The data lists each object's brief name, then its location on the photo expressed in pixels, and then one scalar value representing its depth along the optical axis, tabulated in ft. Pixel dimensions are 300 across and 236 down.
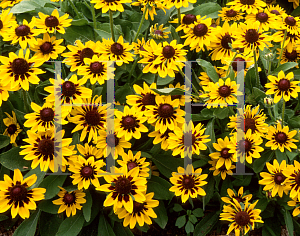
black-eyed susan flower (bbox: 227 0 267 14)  5.48
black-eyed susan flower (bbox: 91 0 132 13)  4.52
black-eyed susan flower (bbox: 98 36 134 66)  4.53
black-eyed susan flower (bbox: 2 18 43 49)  4.75
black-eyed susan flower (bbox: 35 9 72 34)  5.03
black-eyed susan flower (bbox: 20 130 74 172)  3.95
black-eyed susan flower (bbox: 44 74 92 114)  4.03
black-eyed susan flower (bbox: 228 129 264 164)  4.09
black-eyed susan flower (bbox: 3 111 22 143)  4.89
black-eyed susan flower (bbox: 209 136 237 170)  4.27
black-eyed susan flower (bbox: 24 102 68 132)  3.98
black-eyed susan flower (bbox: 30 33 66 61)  4.94
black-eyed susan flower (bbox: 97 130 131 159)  4.17
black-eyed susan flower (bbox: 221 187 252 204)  4.33
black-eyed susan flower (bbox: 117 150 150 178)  4.00
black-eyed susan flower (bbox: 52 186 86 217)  4.32
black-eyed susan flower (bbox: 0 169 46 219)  3.81
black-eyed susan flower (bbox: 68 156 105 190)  4.00
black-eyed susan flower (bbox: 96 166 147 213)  3.67
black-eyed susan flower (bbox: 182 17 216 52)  5.10
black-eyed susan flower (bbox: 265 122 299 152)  4.26
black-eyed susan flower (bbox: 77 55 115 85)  4.24
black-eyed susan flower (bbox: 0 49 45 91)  4.05
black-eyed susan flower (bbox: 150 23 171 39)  5.14
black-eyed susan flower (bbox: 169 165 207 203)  4.15
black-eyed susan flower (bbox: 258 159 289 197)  4.08
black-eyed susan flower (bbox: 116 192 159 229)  4.10
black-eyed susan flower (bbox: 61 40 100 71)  4.56
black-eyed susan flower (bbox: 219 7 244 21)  5.80
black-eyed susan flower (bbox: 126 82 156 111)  4.34
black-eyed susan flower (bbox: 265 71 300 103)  4.23
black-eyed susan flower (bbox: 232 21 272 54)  4.41
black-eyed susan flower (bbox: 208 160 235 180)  4.45
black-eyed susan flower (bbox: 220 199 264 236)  3.99
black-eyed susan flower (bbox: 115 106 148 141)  4.09
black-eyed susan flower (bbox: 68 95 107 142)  4.17
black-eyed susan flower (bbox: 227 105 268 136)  4.25
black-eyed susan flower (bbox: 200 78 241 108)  4.20
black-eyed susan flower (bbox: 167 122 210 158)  4.03
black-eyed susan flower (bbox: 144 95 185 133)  4.13
